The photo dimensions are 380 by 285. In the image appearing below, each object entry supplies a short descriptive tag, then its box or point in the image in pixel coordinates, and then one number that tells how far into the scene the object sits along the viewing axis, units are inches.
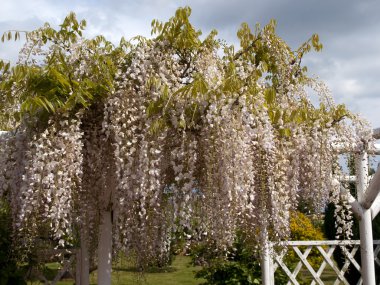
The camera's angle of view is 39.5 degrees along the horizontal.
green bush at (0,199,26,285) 171.5
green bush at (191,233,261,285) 203.5
